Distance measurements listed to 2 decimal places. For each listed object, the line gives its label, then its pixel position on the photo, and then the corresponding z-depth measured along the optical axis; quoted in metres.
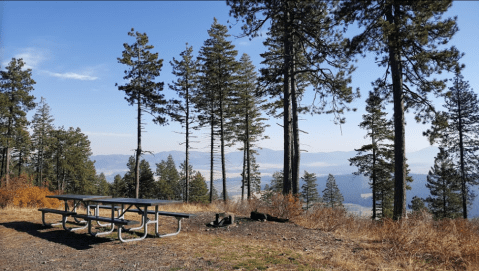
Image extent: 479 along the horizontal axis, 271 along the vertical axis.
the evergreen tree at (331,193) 54.31
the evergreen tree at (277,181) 48.75
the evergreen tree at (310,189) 52.03
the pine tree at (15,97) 28.81
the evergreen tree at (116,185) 49.53
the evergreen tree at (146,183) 40.10
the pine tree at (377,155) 27.31
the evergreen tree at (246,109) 24.98
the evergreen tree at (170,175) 56.68
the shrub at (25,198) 13.16
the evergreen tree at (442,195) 34.16
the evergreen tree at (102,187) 61.31
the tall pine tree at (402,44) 8.62
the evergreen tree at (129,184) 37.09
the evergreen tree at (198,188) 50.97
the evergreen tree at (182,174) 57.98
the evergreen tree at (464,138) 26.55
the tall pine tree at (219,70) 23.03
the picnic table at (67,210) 7.71
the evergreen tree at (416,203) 40.12
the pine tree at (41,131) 43.72
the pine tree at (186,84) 24.75
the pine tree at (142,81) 20.94
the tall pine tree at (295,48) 11.70
